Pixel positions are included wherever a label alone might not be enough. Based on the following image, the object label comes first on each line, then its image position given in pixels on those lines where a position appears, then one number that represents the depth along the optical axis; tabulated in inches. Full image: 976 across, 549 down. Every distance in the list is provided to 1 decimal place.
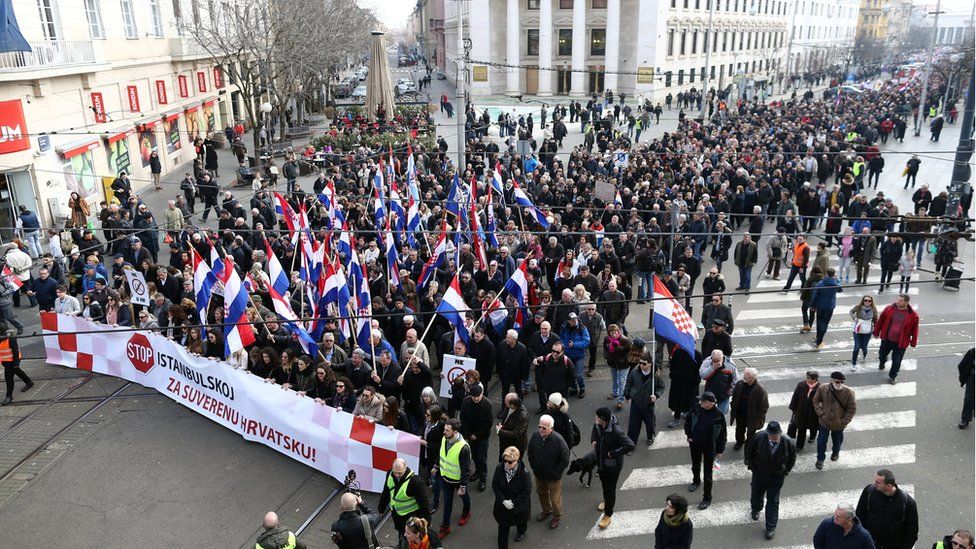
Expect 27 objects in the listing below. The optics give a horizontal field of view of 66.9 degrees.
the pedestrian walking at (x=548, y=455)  324.5
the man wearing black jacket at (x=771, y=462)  318.3
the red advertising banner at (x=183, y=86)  1429.6
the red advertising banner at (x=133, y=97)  1153.4
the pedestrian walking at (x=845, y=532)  263.9
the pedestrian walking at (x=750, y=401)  368.2
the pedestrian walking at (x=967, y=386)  411.2
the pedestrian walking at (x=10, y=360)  470.0
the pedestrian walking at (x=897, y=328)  445.1
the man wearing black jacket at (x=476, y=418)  354.3
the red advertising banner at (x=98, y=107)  1014.2
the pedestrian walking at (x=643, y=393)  383.9
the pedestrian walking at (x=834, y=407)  358.3
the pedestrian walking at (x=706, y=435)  340.8
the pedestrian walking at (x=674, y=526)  271.9
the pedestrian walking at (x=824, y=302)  505.7
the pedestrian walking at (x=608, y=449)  327.0
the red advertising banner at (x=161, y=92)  1293.1
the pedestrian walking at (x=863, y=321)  464.8
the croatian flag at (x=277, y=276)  489.1
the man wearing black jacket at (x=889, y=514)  282.7
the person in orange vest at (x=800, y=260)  619.2
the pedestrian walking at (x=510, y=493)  308.7
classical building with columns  2359.7
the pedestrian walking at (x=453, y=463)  322.3
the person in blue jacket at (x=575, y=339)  450.0
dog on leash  349.4
